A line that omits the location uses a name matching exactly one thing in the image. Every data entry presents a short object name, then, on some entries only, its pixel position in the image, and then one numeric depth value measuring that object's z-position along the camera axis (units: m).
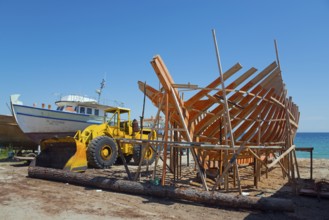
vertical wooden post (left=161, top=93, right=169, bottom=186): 7.83
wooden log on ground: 5.94
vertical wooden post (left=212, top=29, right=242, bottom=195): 6.98
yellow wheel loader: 10.74
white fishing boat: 16.28
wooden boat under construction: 7.89
